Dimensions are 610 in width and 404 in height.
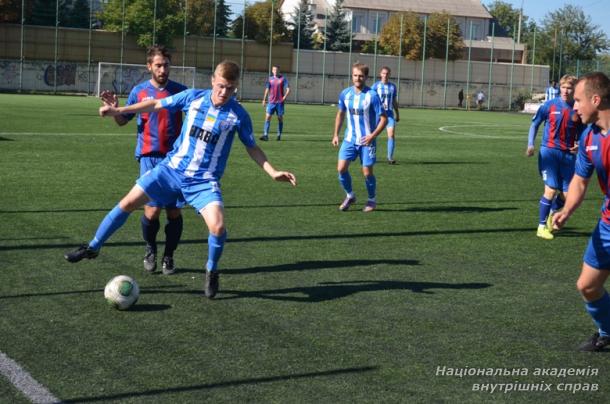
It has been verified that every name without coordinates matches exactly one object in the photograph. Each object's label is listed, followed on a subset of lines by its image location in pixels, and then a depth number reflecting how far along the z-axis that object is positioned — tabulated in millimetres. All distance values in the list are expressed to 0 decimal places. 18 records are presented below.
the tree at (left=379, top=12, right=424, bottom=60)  68938
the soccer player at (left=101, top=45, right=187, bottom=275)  8227
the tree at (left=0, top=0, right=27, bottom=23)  56312
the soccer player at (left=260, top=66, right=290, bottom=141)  26000
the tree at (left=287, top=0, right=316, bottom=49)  72125
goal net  54375
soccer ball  6707
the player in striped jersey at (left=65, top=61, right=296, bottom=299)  7289
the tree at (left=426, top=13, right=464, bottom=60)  69750
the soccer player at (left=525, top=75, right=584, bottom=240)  11023
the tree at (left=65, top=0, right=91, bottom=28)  62688
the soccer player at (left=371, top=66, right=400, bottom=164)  19359
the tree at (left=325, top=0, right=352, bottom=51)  79062
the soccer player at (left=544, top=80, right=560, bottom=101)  25741
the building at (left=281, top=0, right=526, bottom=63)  102125
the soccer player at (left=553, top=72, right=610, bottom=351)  5738
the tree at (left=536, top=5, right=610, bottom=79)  96244
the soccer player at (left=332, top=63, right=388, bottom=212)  12852
